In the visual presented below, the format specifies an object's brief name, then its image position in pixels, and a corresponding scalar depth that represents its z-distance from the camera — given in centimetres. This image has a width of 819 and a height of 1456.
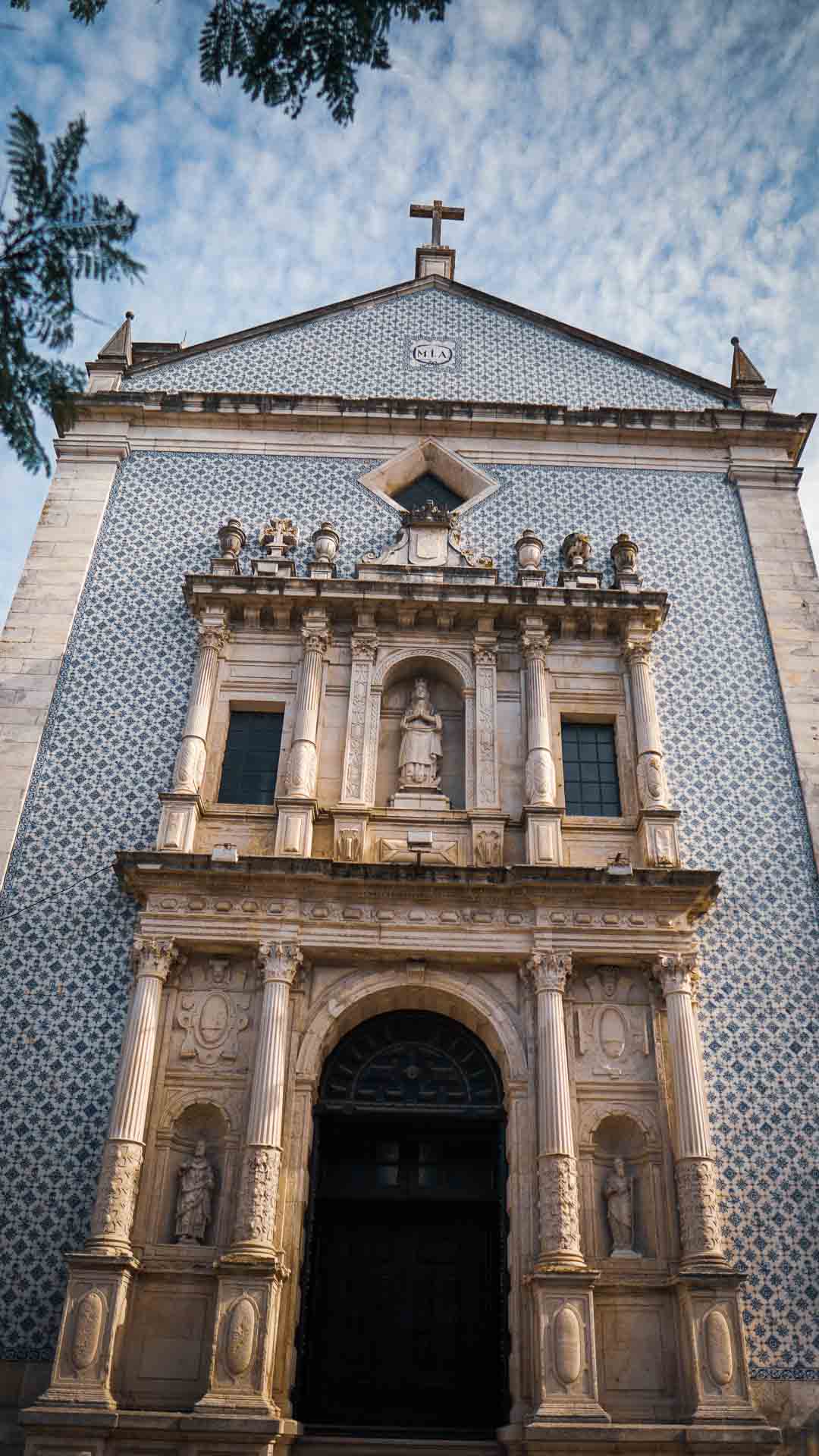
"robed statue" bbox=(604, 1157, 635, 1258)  1029
